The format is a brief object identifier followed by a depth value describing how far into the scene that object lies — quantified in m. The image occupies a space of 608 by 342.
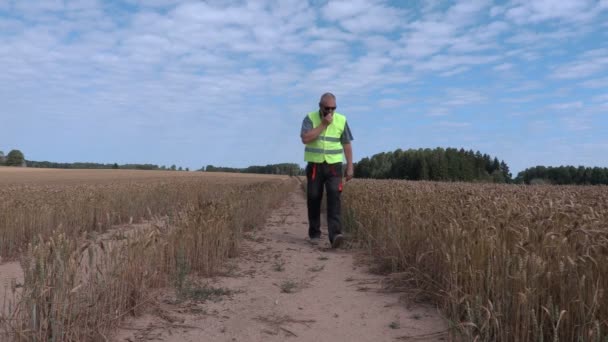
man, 7.27
